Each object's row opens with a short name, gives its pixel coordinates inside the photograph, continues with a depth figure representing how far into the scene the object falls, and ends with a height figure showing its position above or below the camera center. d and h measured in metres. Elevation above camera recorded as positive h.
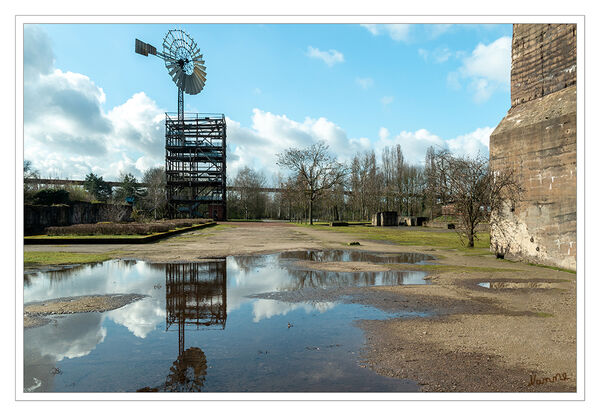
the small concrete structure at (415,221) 46.02 -1.45
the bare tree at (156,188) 47.69 +2.83
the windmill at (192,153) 60.03 +9.04
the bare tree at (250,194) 74.25 +2.86
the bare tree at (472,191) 12.76 +0.71
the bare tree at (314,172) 45.72 +4.45
